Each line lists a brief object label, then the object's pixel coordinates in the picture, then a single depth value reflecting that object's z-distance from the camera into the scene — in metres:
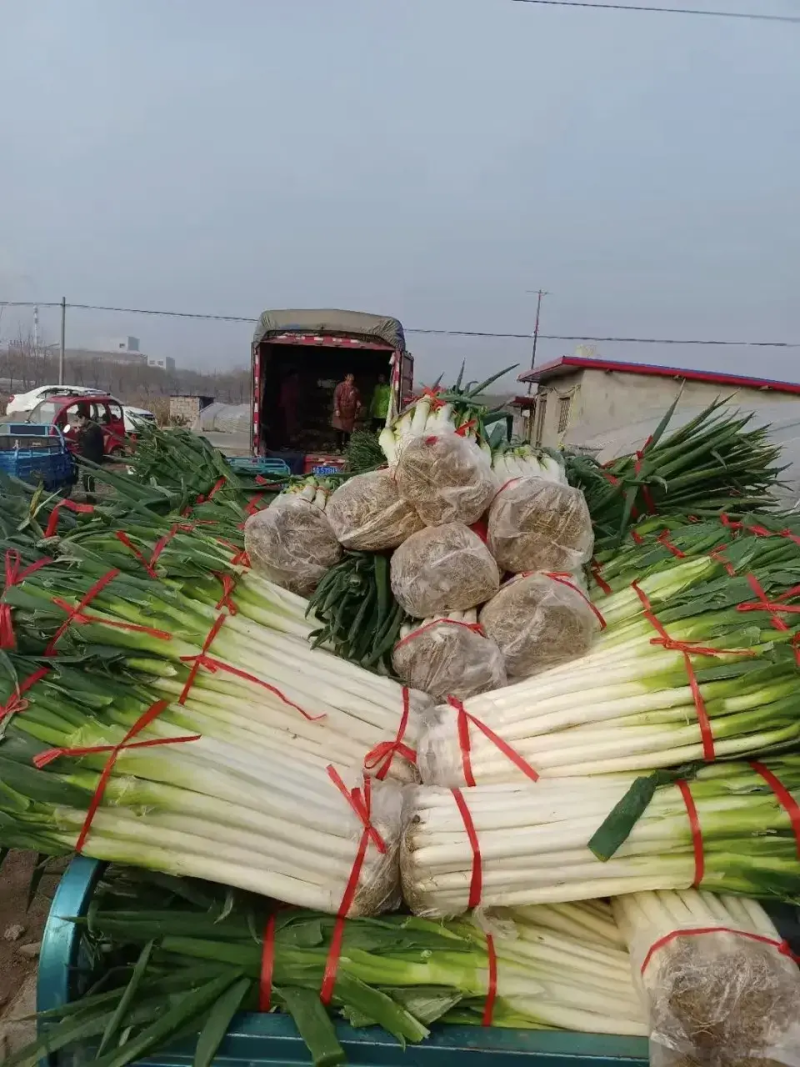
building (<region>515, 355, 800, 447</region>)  14.38
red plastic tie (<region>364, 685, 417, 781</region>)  1.83
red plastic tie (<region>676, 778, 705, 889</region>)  1.55
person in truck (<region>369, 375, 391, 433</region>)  11.88
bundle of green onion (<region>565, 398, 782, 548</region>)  2.82
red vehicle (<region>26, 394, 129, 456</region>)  13.88
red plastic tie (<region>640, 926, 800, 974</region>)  1.43
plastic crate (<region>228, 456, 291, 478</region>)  3.63
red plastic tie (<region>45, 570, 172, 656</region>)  1.78
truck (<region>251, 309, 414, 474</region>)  11.33
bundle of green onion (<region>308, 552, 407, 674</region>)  2.24
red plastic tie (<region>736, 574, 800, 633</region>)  1.77
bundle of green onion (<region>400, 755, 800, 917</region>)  1.55
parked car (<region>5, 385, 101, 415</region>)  25.09
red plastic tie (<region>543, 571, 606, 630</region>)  2.11
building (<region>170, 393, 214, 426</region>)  33.03
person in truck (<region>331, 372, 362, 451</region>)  11.29
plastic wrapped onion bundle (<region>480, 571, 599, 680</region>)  2.03
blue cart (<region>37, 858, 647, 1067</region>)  1.42
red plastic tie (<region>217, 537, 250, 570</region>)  2.37
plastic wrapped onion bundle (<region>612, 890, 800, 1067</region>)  1.32
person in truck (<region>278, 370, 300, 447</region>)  12.48
